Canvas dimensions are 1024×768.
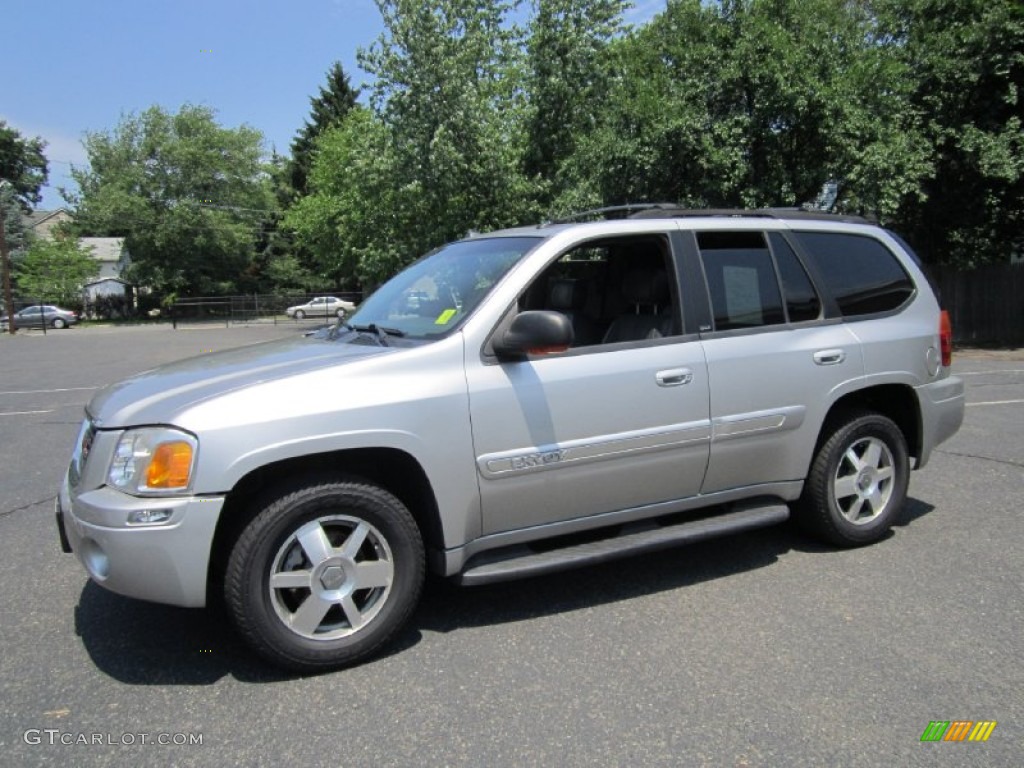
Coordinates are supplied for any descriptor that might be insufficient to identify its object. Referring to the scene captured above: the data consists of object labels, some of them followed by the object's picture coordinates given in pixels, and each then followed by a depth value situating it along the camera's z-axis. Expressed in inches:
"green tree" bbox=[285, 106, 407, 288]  804.6
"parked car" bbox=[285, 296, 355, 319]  1763.0
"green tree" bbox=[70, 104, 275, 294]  1881.2
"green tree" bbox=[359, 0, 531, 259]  719.7
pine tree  2245.3
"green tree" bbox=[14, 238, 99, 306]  1835.6
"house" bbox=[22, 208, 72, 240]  3095.5
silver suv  117.6
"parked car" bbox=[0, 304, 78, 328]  1622.8
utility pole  1443.2
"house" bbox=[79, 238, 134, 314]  2015.3
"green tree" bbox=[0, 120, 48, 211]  2723.9
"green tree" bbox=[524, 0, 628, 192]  733.9
